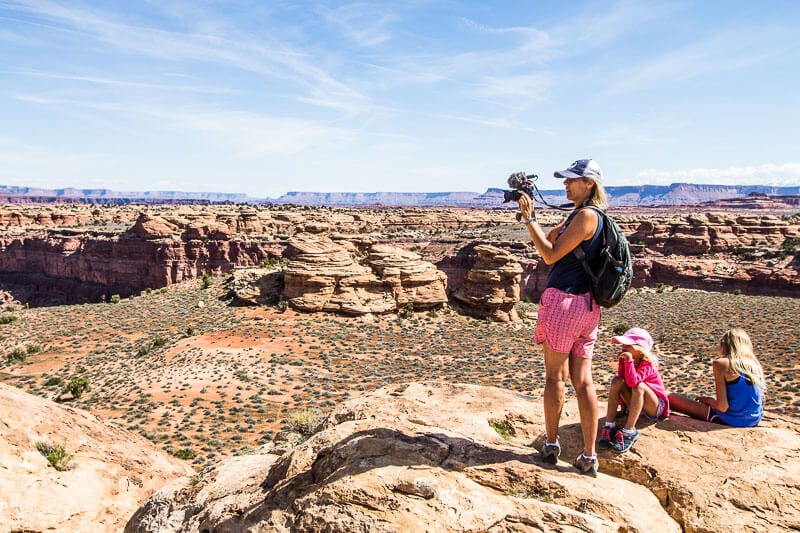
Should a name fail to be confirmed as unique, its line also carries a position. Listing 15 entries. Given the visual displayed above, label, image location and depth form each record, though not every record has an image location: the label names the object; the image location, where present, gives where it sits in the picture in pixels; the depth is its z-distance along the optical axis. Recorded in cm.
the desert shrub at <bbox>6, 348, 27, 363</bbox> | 2391
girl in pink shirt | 495
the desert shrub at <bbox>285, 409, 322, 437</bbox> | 762
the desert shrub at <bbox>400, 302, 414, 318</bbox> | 3020
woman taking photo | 441
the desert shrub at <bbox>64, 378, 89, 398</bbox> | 1838
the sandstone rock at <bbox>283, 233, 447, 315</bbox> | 2872
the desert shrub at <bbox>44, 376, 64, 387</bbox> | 2000
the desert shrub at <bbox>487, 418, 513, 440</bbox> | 575
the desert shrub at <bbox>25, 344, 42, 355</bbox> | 2492
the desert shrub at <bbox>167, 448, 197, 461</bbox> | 1314
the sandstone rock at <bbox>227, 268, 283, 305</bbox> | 2994
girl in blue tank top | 515
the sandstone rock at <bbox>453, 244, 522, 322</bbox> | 3200
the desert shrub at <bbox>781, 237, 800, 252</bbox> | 5716
